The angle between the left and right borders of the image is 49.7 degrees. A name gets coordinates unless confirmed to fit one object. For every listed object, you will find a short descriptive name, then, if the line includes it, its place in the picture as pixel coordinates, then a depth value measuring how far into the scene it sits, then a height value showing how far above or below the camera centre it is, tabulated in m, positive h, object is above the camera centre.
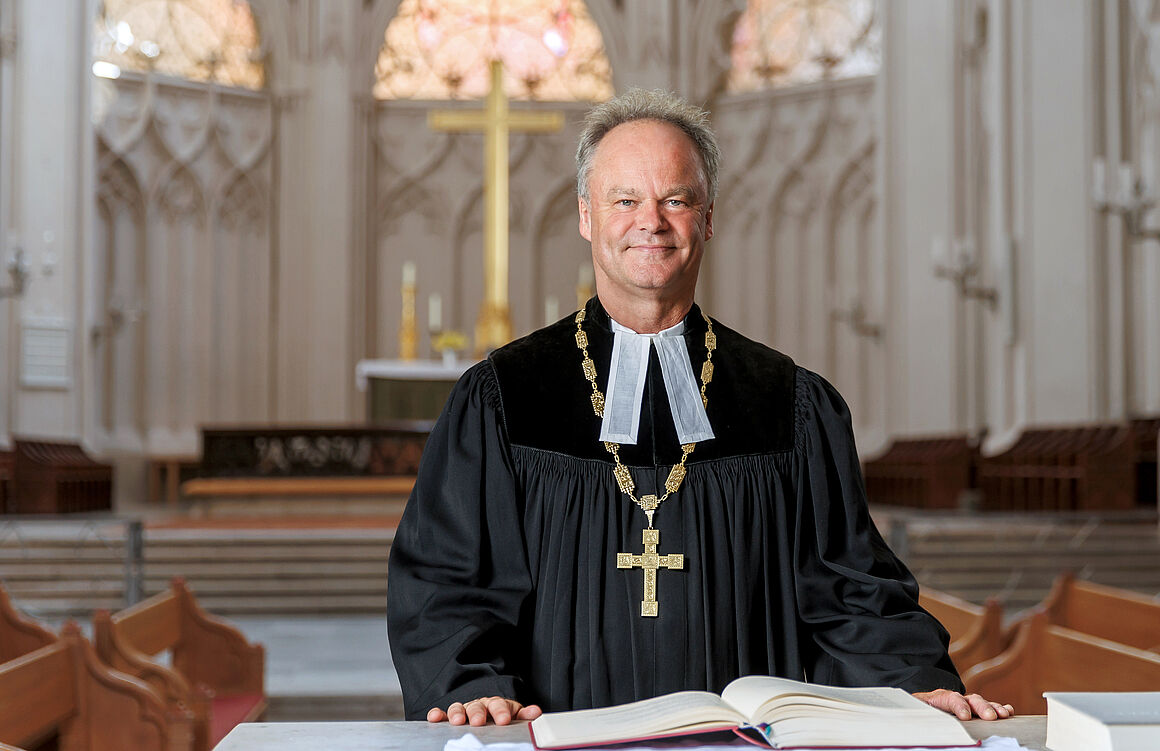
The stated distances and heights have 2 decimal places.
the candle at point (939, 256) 12.60 +1.43
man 2.09 -0.20
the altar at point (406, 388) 12.74 +0.12
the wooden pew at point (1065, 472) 10.12 -0.65
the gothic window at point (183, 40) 15.33 +4.53
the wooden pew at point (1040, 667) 3.45 -0.80
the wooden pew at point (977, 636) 4.15 -0.82
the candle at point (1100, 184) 8.91 +1.49
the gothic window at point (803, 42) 16.17 +4.62
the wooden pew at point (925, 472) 12.02 -0.77
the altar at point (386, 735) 1.58 -0.44
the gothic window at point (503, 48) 17.20 +4.83
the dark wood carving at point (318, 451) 12.06 -0.50
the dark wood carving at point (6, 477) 10.78 -0.64
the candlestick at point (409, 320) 13.63 +0.88
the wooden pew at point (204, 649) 4.38 -0.98
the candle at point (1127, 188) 8.56 +1.41
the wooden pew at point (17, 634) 4.10 -0.76
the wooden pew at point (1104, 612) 4.27 -0.80
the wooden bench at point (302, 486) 11.74 -0.82
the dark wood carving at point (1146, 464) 10.40 -0.59
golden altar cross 12.56 +2.07
